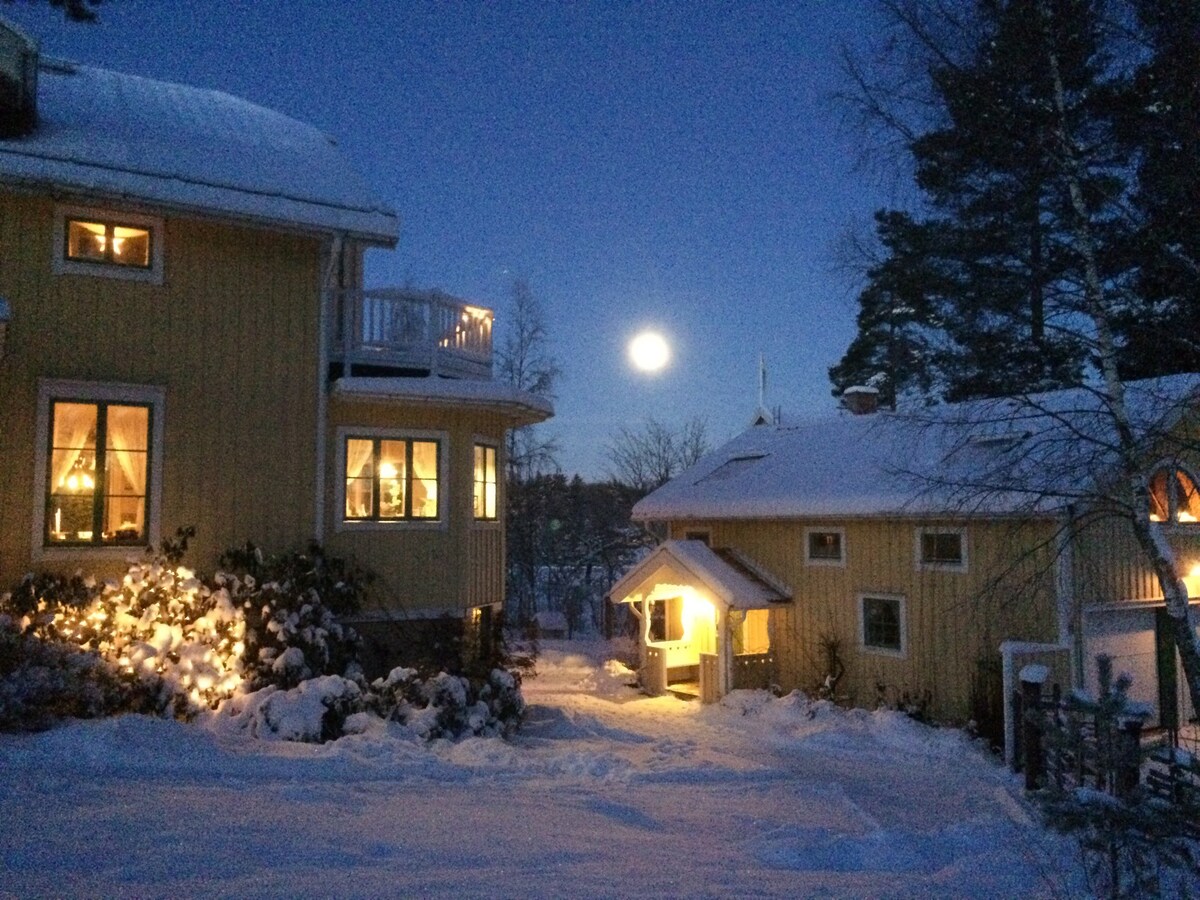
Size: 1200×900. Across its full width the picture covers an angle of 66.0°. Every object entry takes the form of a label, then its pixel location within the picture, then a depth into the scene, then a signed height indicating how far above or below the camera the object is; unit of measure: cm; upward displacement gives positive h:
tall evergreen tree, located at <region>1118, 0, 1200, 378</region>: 891 +367
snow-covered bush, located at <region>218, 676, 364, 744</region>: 986 -179
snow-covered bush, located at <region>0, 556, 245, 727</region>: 948 -103
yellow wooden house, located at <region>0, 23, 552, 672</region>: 1099 +241
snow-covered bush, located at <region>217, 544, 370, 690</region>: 1088 -83
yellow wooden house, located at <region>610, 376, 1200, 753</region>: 1378 -52
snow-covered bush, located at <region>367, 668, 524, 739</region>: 1084 -191
